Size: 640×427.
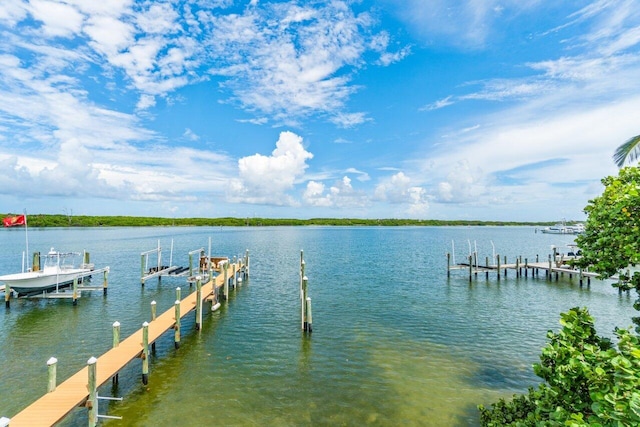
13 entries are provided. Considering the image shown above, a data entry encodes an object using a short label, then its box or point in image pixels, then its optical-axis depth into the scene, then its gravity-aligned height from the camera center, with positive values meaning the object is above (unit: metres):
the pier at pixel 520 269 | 34.59 -5.11
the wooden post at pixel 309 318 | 18.66 -5.50
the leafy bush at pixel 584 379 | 4.00 -2.21
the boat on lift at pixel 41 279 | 24.38 -4.78
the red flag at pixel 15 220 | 23.33 -0.30
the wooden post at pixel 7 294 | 23.93 -5.61
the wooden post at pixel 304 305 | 19.23 -5.16
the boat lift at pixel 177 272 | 30.28 -5.23
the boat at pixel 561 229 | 125.28 -3.06
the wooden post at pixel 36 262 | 27.42 -3.77
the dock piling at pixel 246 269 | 35.34 -5.40
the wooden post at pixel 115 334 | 13.93 -4.86
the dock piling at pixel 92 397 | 10.18 -5.56
